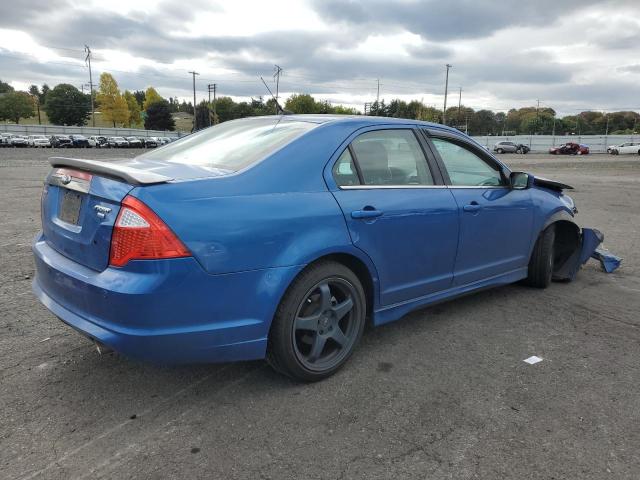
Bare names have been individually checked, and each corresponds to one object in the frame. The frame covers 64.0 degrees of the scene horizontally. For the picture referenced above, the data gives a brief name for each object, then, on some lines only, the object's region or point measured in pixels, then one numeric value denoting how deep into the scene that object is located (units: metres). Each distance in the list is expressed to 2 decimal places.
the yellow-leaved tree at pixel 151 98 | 109.00
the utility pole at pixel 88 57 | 96.25
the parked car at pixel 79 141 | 55.03
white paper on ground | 3.42
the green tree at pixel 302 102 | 98.76
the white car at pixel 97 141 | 57.56
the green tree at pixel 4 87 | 140.23
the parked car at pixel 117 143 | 58.95
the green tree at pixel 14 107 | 103.69
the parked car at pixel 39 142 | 53.75
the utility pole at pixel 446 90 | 80.69
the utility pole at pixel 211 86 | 80.82
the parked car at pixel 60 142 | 53.54
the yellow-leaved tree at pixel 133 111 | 104.50
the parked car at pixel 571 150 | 55.56
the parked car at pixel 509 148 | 58.12
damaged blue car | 2.49
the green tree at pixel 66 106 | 104.50
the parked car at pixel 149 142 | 63.44
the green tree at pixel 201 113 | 69.62
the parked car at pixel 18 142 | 52.40
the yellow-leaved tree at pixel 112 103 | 93.69
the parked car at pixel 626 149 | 53.53
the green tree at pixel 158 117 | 103.69
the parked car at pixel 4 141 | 52.08
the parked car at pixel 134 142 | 60.94
